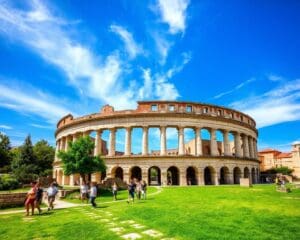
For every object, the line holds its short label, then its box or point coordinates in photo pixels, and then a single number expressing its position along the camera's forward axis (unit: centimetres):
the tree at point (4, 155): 6557
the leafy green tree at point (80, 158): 2944
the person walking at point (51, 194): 1722
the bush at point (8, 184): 3670
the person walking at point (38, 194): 1522
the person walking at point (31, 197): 1456
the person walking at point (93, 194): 1733
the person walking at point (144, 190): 2167
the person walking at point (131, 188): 1975
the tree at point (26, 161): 4647
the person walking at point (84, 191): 2050
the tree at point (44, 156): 6693
